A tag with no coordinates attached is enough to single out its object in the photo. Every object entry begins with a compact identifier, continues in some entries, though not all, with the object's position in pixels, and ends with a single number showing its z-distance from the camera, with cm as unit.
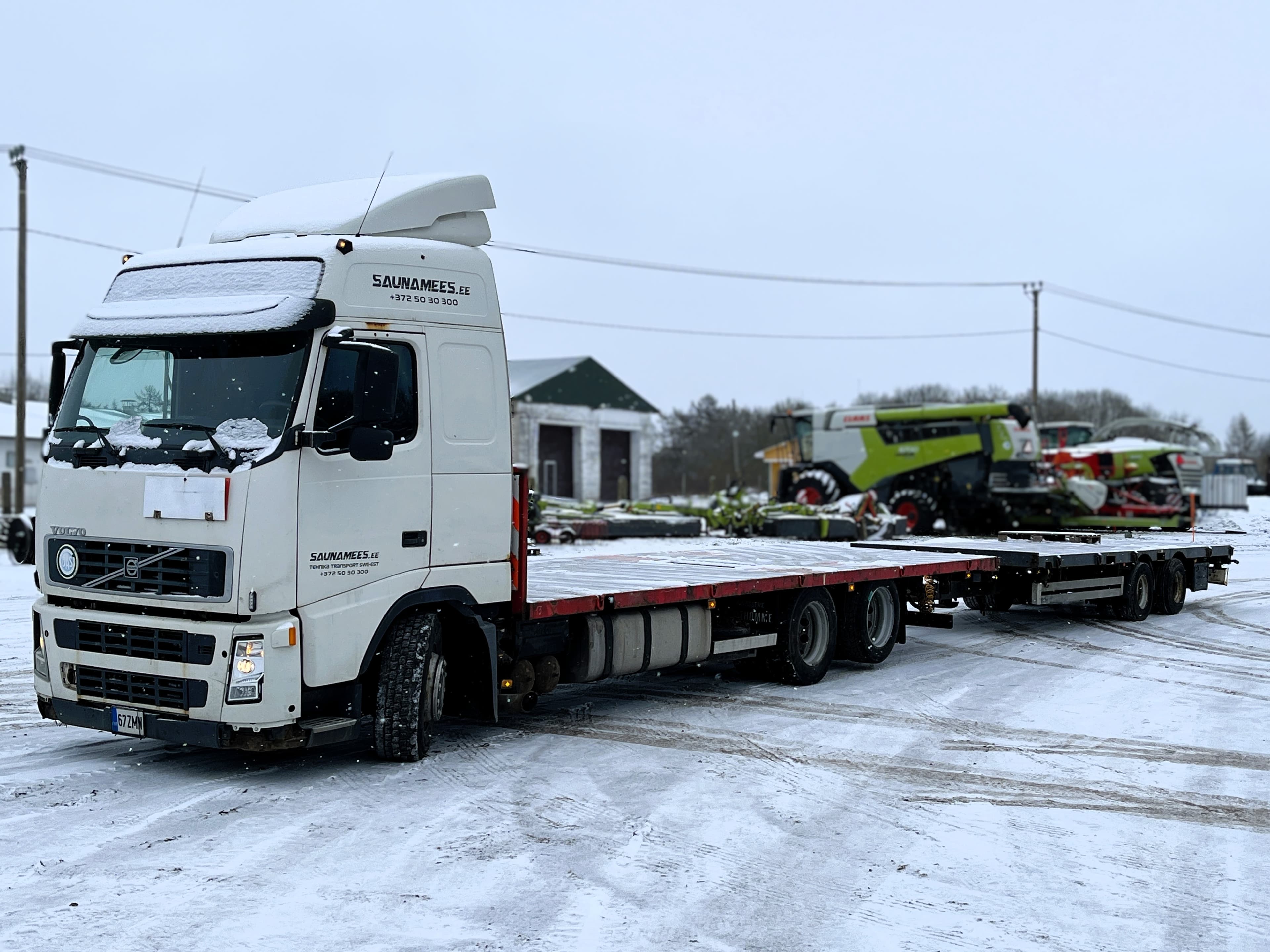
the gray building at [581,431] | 4709
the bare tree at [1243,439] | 11588
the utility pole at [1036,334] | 4881
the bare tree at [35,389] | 8225
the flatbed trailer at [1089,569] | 1377
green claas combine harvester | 2931
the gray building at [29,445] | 4266
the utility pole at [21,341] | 2673
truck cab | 679
